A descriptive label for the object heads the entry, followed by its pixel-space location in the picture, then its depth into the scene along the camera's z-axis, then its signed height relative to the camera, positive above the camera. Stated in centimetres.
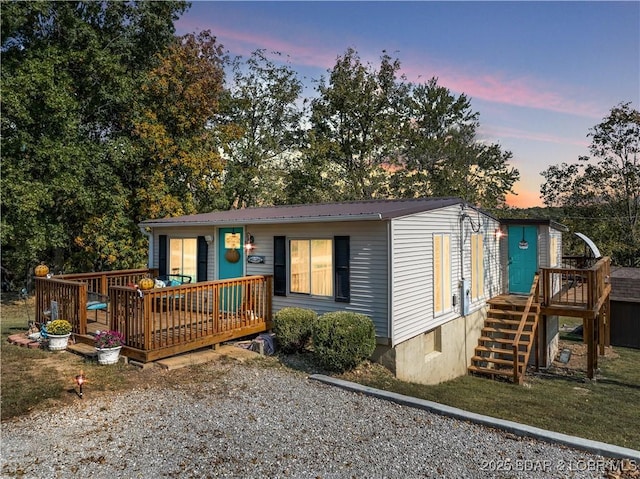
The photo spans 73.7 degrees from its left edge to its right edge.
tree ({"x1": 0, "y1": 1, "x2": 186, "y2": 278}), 1477 +497
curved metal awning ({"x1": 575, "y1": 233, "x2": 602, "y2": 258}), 1453 +8
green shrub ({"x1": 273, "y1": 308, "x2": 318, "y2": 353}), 807 -145
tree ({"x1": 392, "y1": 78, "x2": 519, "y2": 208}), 2675 +634
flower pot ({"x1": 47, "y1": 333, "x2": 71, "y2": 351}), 788 -162
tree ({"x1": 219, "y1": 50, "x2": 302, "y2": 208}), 2395 +767
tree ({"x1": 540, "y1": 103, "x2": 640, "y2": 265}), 2622 +409
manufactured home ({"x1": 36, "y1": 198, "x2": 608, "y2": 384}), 792 -65
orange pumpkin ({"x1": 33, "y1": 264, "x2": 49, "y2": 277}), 930 -36
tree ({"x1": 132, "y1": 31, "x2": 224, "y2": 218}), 1772 +525
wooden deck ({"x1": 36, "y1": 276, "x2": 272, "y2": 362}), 702 -117
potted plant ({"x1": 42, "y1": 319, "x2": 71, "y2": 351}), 784 -146
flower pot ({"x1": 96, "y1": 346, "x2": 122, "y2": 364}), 700 -166
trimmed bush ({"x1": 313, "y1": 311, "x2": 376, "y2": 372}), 726 -153
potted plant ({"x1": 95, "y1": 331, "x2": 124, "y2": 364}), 700 -152
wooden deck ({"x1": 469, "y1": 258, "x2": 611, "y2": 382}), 1051 -178
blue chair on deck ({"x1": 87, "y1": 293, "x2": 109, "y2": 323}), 894 -105
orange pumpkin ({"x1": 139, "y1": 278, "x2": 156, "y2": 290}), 772 -55
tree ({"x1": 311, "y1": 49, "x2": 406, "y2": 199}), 2600 +810
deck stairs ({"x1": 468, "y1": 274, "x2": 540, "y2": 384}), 1029 -229
